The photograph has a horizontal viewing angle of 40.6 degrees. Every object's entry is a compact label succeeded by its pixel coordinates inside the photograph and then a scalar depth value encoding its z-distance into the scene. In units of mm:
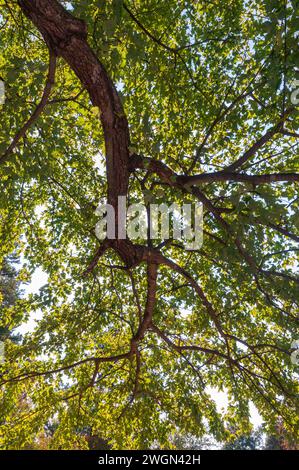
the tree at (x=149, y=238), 3600
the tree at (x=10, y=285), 24025
